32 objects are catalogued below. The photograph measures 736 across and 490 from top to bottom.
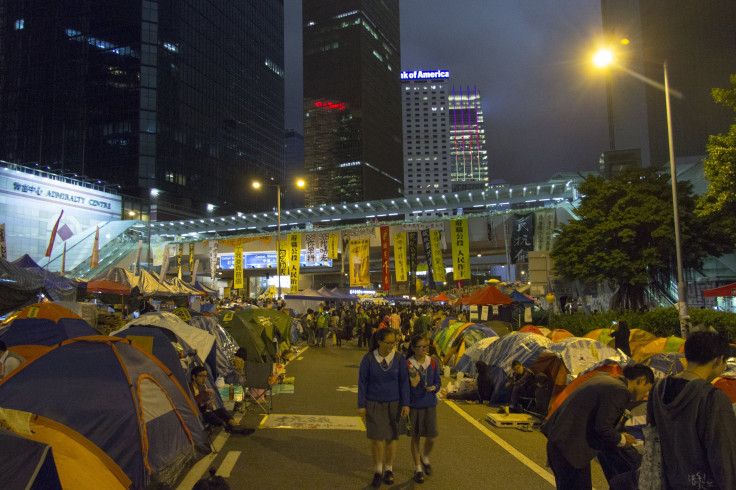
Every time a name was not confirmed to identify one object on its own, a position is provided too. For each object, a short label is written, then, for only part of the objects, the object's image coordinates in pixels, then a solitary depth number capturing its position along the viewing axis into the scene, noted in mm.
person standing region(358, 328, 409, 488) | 5219
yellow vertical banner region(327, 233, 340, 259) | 29906
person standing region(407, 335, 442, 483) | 5508
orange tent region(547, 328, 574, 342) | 11781
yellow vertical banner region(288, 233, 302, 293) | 29625
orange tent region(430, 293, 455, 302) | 35938
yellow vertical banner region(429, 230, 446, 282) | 26619
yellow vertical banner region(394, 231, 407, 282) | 28162
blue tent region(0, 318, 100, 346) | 8234
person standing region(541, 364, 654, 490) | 3469
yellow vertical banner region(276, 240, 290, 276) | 29930
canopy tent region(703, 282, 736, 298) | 15484
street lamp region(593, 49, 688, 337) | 12438
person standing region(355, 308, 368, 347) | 22234
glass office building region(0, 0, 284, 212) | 76625
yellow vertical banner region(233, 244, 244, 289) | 32781
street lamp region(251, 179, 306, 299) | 22969
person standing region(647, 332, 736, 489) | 2529
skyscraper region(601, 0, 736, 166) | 40312
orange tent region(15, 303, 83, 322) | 9312
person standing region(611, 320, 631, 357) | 11211
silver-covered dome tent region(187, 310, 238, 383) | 9844
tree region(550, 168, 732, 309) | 20844
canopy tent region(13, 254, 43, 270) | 14922
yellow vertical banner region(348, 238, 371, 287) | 28422
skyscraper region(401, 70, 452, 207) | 193250
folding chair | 9133
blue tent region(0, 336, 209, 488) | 4594
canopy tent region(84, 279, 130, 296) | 17578
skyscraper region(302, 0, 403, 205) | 157000
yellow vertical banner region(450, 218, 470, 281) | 25422
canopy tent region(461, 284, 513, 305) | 18297
